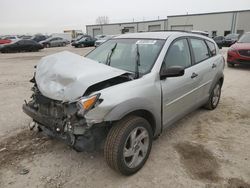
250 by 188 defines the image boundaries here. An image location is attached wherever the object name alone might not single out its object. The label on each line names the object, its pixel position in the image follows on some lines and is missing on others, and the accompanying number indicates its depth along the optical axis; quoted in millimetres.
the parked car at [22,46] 21744
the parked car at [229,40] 25219
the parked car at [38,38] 32425
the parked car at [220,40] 25375
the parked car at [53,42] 30288
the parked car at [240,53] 9695
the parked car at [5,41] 23930
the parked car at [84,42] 28500
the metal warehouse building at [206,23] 40719
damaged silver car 2551
